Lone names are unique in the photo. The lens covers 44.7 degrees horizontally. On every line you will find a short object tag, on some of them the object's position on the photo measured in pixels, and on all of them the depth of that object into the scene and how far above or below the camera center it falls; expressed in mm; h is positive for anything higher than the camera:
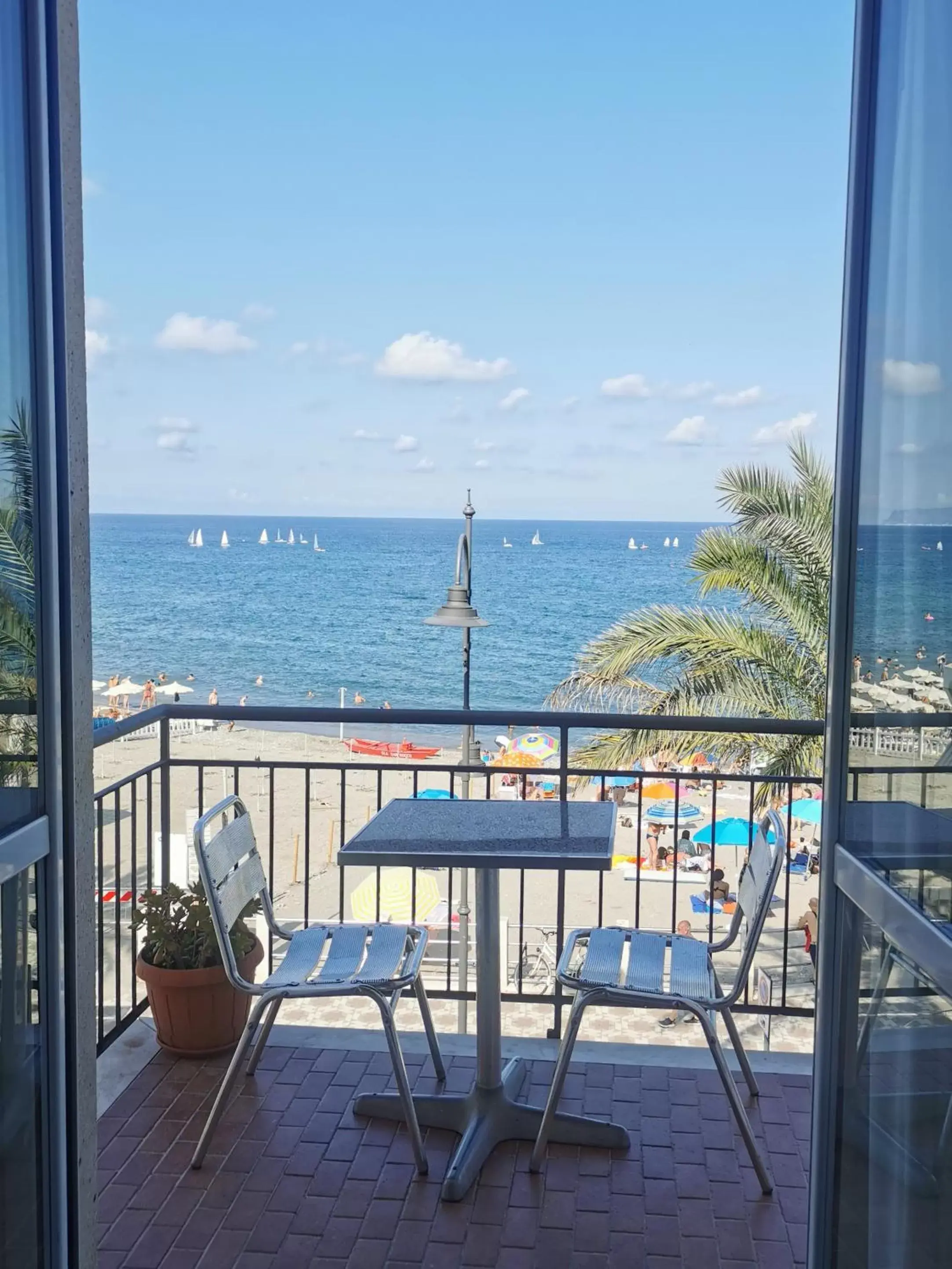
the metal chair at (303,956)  2643 -1013
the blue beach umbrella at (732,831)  11000 -2811
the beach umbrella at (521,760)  22922 -4305
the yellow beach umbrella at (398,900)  12914 -4046
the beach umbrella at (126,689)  31844 -4202
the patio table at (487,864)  2572 -710
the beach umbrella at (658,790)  19031 -4112
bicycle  14422 -5478
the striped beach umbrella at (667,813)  17031 -4244
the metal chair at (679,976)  2602 -1002
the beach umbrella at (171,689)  35856 -4561
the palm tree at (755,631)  10078 -712
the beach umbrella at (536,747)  24734 -4288
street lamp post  9062 -461
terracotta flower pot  3193 -1299
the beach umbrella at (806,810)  13656 -3564
